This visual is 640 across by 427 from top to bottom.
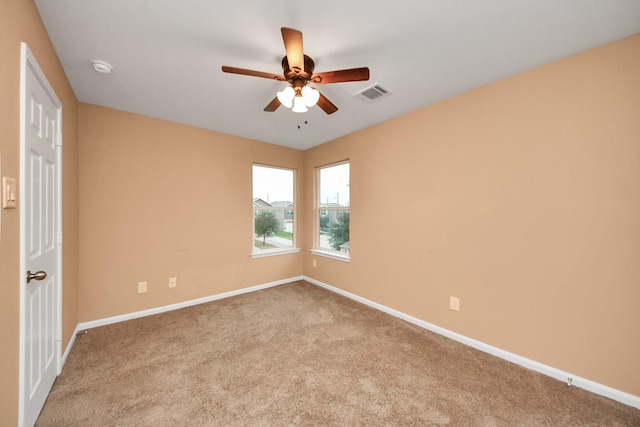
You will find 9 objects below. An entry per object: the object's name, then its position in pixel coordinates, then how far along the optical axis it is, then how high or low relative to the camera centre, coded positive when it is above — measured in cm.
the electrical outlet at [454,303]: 244 -92
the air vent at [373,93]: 227 +119
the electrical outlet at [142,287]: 290 -87
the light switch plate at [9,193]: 108 +11
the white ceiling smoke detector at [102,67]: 193 +121
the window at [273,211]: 400 +6
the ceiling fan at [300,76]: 146 +92
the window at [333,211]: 383 +5
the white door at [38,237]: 128 -14
